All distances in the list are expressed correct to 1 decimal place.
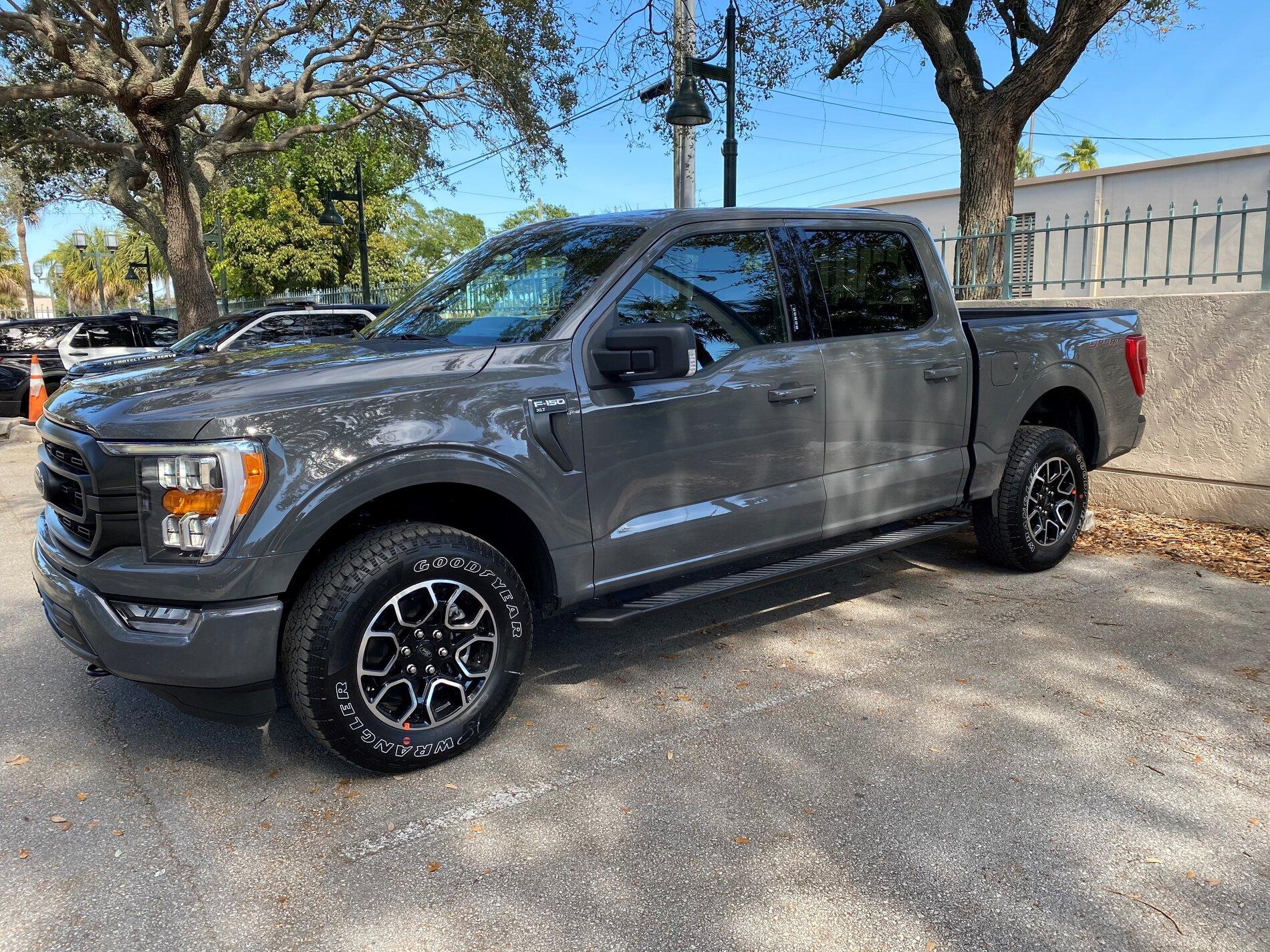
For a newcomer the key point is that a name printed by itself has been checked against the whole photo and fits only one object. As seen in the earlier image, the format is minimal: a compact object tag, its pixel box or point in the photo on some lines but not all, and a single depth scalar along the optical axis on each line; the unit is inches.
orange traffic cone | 552.7
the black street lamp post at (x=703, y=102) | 409.4
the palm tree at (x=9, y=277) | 2591.0
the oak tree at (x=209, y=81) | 574.6
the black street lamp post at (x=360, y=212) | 780.6
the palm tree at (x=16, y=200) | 864.9
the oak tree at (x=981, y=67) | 391.2
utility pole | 456.1
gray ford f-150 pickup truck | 118.2
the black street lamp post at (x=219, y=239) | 1109.3
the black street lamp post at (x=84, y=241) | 1241.4
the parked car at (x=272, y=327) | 442.6
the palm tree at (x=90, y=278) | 2530.5
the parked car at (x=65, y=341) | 617.9
